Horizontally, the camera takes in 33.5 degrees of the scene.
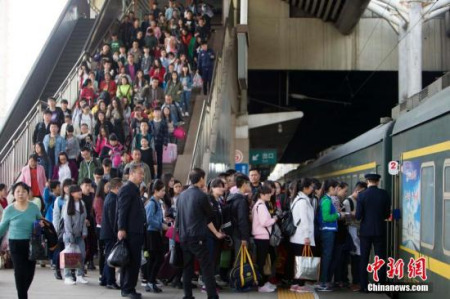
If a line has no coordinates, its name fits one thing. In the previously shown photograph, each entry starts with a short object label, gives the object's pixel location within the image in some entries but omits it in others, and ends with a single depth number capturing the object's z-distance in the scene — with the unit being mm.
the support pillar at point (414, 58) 25609
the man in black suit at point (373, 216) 10653
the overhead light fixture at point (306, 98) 39438
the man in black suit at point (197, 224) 9336
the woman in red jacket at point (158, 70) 19781
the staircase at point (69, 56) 23047
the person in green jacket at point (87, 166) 14758
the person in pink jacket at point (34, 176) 14301
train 8172
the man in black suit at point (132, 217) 9688
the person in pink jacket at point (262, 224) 11031
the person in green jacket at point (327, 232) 11164
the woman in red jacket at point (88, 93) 18609
